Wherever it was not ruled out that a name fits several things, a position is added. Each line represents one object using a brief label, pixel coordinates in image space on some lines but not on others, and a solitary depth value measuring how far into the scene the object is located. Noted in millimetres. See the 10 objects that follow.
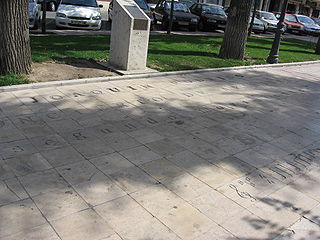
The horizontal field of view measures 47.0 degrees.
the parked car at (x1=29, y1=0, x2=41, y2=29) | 14089
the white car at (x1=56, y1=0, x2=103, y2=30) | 15000
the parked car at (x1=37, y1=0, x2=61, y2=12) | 21953
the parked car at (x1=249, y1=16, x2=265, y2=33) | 23391
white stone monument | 8641
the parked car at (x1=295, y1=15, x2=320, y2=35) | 28078
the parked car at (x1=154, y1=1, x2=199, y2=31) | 19416
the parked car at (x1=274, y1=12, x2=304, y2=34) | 27828
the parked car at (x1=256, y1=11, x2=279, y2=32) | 24781
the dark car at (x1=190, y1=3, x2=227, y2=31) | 20781
